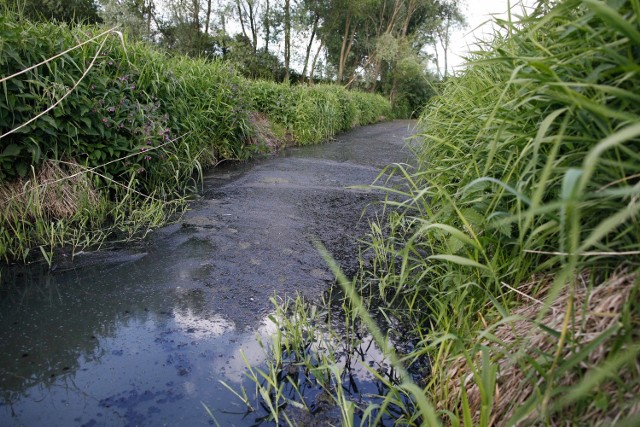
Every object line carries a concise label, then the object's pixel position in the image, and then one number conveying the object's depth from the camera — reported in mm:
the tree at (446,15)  32875
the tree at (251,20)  24469
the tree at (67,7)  18609
